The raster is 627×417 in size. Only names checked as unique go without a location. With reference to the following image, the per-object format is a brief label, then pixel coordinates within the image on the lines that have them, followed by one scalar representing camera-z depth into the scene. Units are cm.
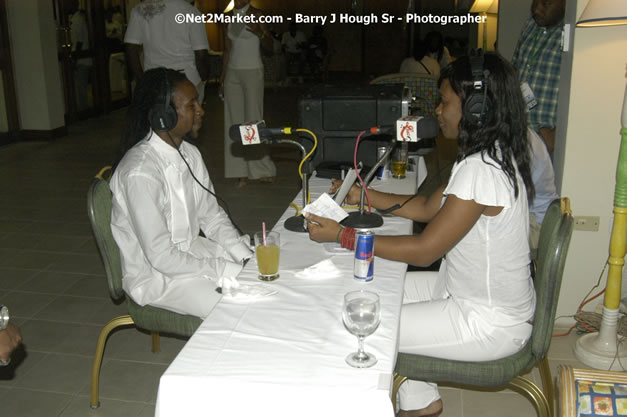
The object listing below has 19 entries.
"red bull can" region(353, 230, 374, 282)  170
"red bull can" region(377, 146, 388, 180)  296
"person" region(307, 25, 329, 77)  1392
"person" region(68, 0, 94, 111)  836
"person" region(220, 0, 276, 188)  493
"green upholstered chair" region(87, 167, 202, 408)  208
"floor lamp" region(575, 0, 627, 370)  227
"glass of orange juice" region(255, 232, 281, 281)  177
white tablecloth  122
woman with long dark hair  174
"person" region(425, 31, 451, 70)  627
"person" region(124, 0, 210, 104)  466
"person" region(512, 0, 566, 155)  343
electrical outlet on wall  278
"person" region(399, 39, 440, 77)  617
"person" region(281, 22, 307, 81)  1388
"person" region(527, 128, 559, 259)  265
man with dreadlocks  207
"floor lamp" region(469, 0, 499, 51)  714
